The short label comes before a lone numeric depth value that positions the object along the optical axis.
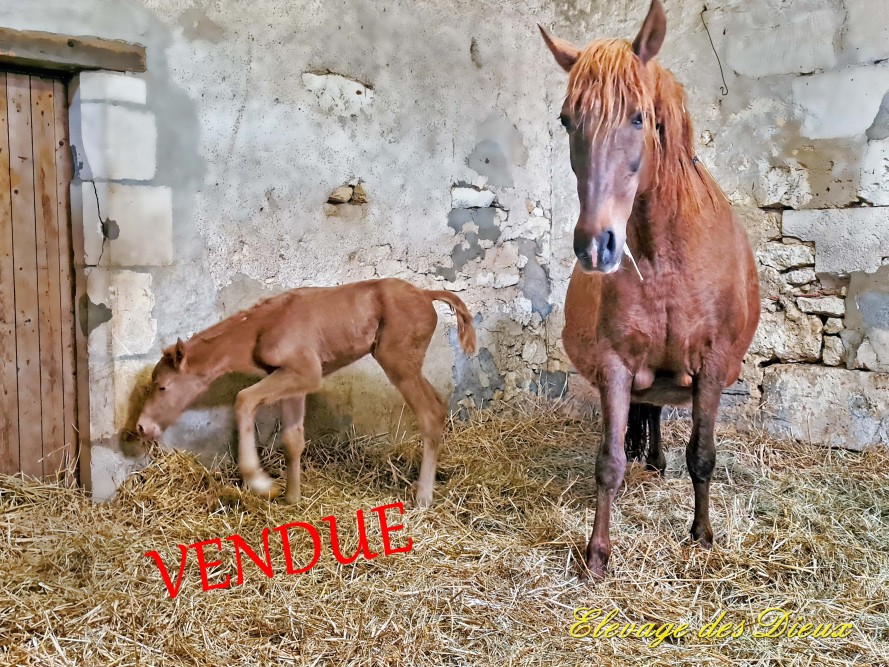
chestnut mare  2.01
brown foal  2.99
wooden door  3.00
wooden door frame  2.79
